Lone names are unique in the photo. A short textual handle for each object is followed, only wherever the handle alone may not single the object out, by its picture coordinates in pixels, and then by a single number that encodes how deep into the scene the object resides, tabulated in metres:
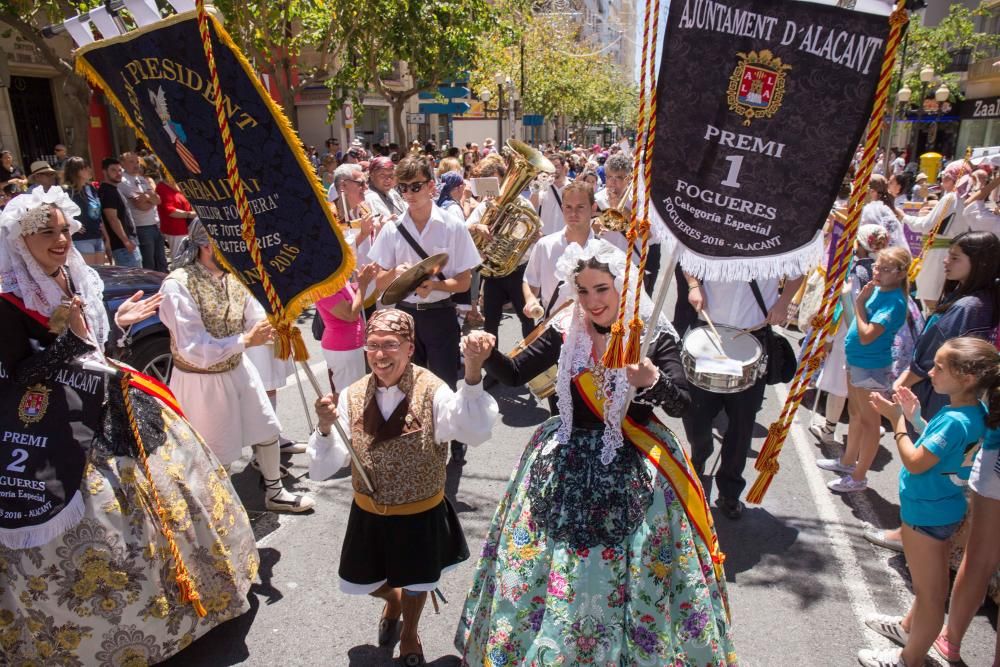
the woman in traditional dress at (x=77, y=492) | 2.79
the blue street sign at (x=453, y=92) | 33.75
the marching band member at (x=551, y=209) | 8.07
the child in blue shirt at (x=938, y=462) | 2.82
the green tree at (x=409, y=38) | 13.21
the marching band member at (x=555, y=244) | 5.12
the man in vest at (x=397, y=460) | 2.88
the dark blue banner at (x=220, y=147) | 2.44
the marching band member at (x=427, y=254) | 4.81
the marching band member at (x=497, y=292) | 6.72
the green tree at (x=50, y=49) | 9.58
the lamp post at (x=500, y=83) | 22.02
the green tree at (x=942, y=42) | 28.92
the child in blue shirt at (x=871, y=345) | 4.40
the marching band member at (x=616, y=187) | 6.68
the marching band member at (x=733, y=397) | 4.24
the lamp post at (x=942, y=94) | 23.91
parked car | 5.48
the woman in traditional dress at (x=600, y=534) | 2.41
